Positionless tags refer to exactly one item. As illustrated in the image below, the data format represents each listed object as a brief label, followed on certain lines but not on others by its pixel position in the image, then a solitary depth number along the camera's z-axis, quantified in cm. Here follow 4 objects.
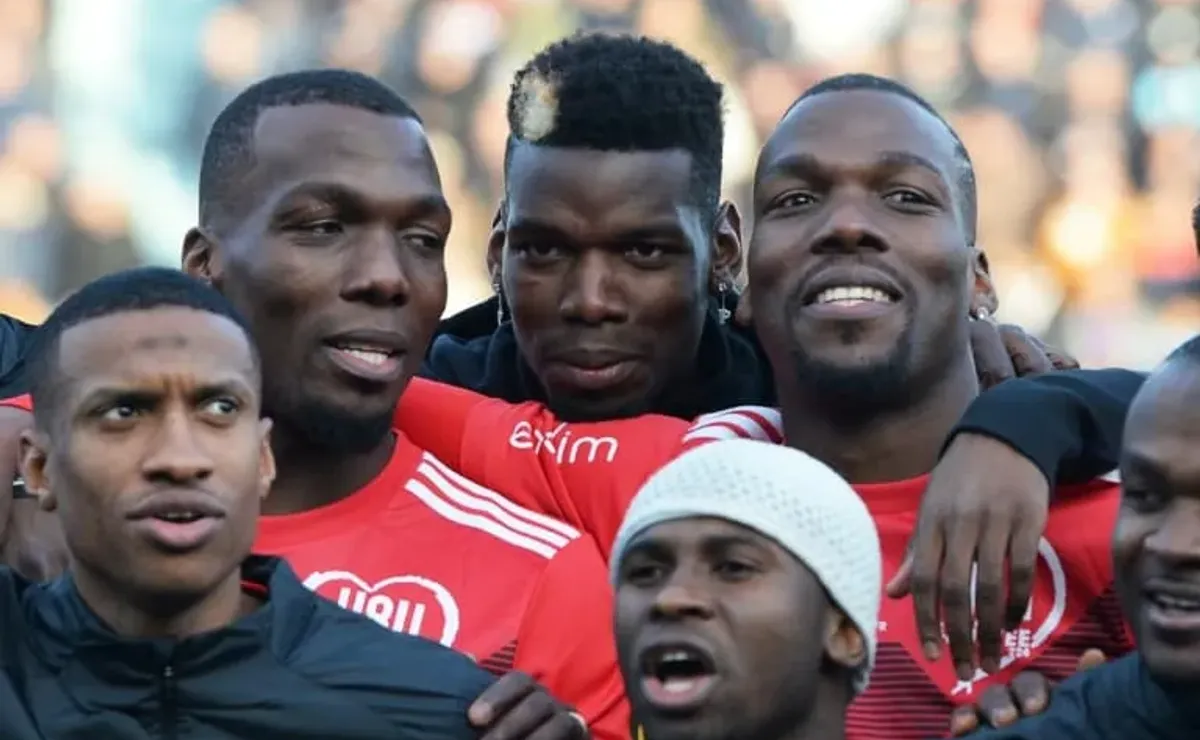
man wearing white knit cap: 640
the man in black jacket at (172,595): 641
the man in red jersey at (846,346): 780
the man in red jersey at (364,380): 731
